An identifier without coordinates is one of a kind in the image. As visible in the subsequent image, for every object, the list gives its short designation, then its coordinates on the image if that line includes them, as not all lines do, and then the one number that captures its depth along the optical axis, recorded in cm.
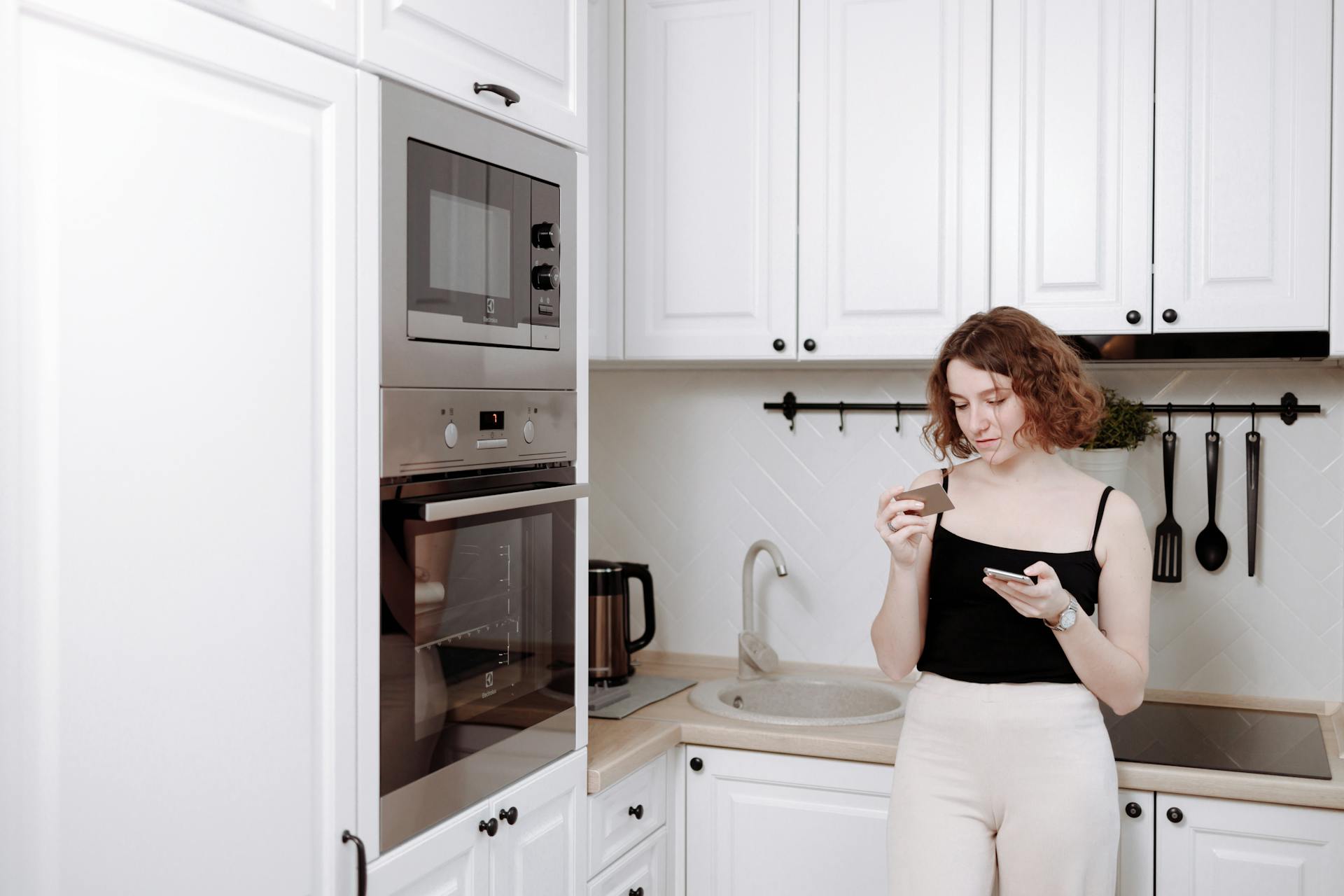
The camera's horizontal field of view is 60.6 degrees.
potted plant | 226
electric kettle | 249
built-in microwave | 142
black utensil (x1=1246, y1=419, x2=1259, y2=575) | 235
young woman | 167
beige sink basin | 249
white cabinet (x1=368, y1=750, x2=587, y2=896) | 148
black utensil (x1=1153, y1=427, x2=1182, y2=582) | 240
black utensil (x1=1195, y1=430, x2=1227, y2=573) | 238
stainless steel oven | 144
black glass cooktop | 198
